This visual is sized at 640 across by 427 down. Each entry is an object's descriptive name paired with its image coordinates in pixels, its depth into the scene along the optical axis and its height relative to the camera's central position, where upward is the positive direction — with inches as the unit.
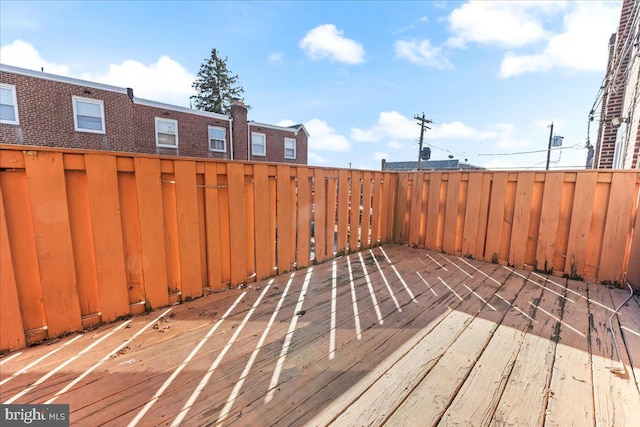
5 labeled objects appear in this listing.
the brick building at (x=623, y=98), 172.2 +80.3
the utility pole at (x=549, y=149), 824.9 +118.4
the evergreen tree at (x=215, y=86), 970.7 +362.9
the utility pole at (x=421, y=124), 821.2 +192.8
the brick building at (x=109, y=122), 339.0 +96.0
